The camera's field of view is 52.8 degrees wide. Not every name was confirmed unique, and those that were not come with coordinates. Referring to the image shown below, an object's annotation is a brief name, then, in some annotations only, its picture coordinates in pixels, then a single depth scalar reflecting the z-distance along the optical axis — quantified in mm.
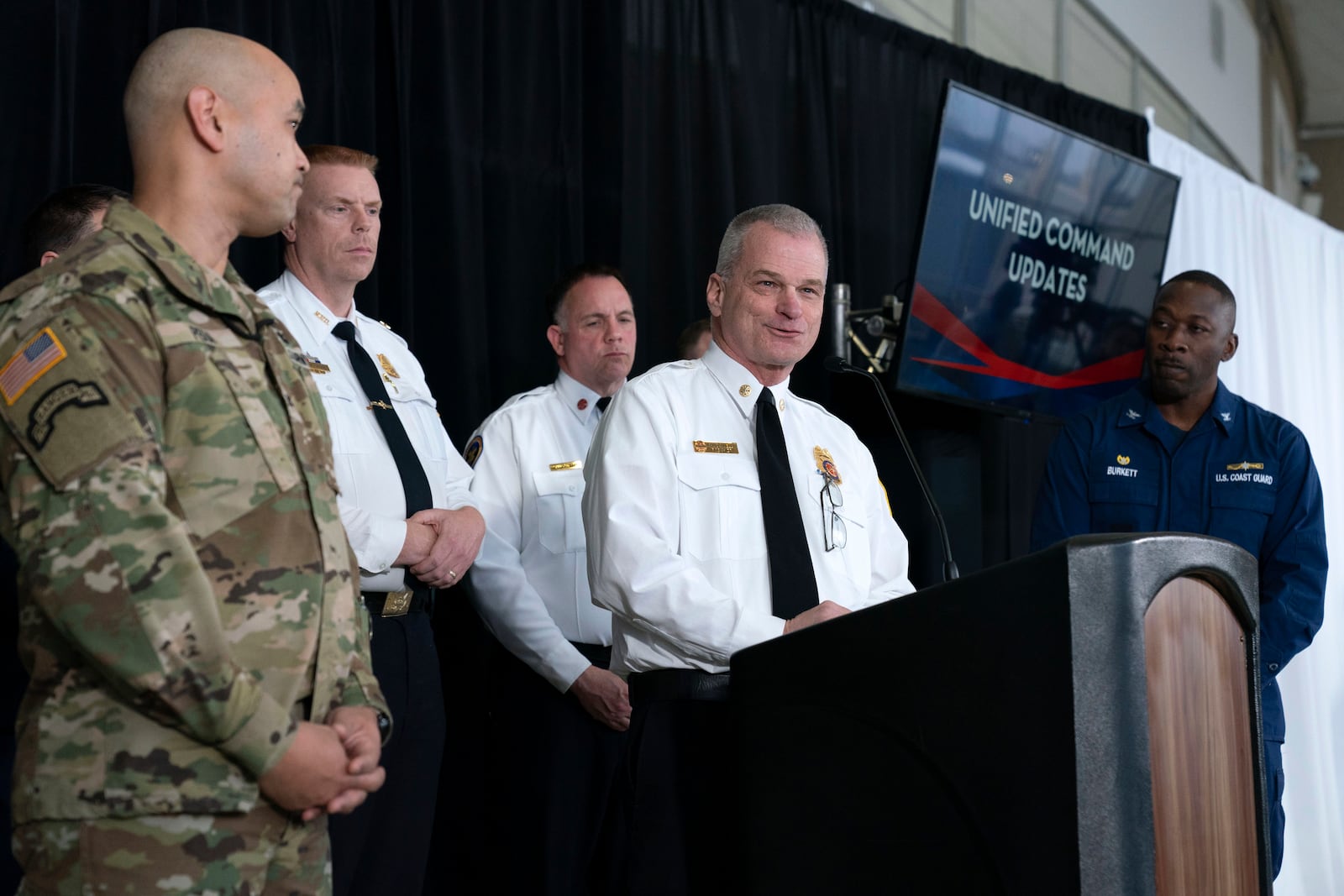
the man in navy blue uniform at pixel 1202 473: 3252
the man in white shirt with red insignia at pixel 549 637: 2945
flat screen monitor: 4230
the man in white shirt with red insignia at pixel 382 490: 2330
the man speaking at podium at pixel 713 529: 2004
